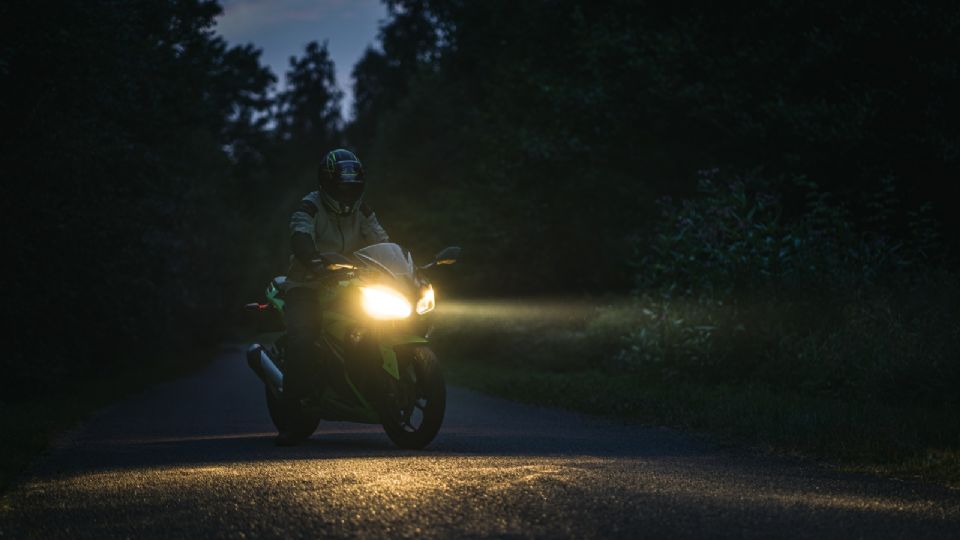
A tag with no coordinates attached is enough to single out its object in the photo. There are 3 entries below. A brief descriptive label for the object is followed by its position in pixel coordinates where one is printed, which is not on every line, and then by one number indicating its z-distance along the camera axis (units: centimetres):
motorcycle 906
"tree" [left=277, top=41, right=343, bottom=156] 10250
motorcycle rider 976
